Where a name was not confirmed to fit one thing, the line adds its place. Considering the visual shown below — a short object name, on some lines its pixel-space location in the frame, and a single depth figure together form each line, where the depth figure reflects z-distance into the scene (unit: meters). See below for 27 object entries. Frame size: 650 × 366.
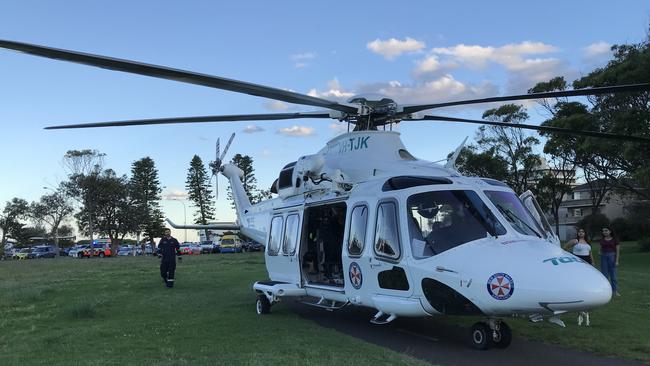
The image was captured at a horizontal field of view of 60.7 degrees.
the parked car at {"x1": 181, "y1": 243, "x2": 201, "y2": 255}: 66.08
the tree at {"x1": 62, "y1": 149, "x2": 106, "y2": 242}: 65.00
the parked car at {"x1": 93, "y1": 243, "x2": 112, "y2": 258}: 64.86
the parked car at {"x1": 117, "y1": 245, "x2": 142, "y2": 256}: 76.38
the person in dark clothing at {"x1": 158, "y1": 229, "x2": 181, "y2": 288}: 16.34
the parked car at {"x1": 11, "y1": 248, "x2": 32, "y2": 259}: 72.06
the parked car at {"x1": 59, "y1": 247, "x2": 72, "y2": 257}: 78.75
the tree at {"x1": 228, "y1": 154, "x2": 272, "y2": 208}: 88.76
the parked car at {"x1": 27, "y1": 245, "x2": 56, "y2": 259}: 72.96
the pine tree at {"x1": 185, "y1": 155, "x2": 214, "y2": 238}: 92.38
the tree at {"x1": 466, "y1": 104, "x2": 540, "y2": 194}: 42.94
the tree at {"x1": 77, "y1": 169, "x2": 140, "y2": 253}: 67.75
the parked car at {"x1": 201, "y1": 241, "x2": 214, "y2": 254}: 68.00
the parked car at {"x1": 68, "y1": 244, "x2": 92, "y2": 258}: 65.08
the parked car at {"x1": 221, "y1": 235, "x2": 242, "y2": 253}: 63.09
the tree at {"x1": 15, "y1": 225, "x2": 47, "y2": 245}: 105.94
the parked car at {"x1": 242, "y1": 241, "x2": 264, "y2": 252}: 63.75
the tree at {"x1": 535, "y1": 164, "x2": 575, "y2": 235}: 44.44
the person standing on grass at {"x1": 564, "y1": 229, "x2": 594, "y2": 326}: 11.90
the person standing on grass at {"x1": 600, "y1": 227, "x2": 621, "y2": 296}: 13.63
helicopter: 6.66
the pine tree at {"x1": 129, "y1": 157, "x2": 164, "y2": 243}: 75.19
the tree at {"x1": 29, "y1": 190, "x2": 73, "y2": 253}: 70.44
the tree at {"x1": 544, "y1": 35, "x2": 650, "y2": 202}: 24.05
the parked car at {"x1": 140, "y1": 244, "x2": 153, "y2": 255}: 77.11
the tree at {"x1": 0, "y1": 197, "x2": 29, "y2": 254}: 95.56
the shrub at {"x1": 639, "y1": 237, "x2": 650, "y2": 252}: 41.03
